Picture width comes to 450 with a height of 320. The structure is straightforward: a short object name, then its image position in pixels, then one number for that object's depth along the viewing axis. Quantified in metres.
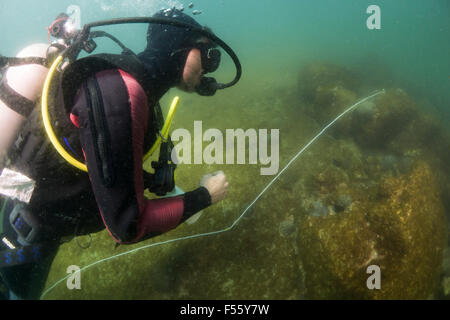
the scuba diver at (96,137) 1.61
